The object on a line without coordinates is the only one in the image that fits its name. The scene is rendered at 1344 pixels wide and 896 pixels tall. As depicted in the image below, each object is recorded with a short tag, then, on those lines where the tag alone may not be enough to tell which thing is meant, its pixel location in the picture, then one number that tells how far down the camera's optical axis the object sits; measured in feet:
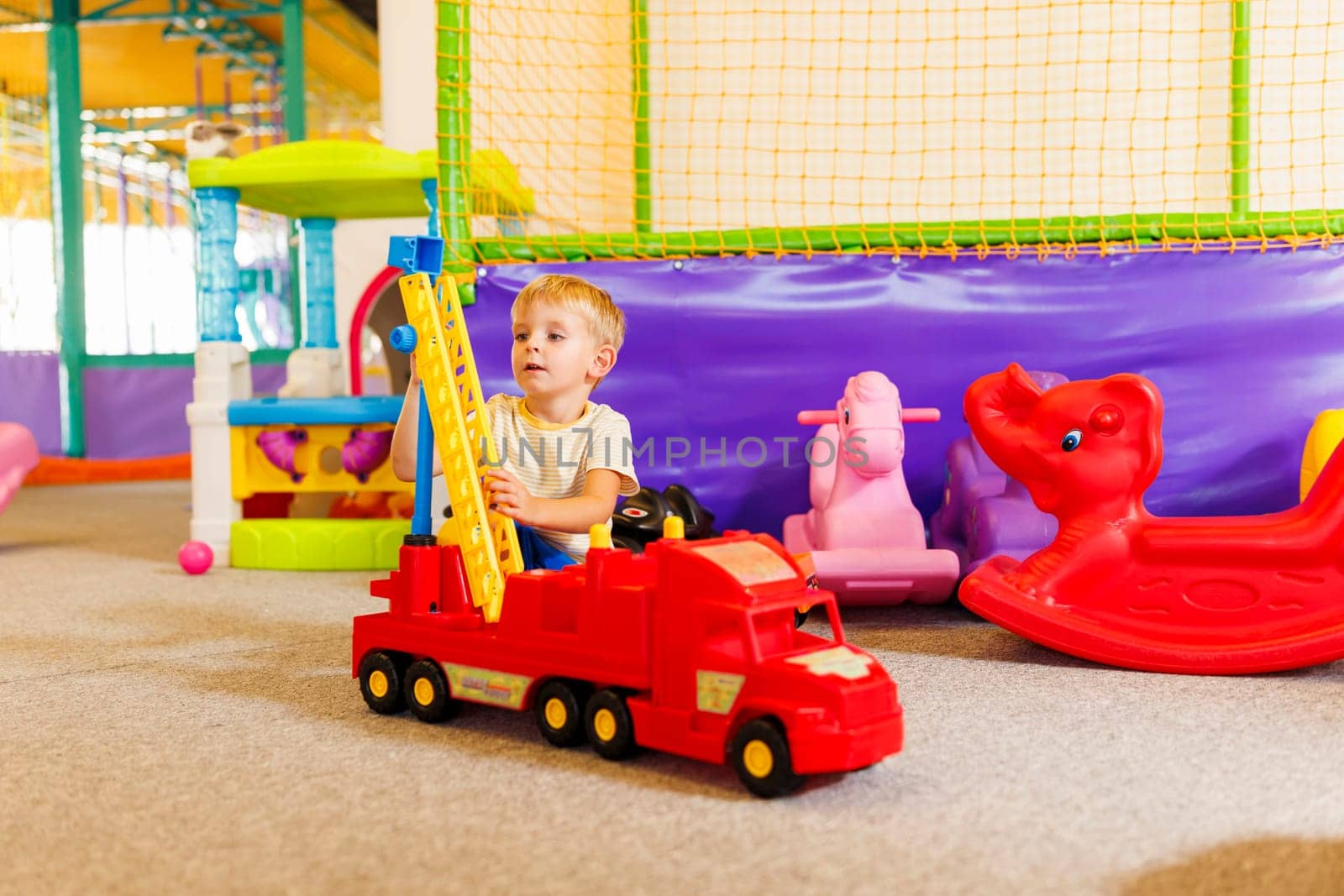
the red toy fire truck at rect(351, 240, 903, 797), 3.95
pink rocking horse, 7.25
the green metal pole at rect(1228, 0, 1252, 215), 9.16
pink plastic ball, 9.53
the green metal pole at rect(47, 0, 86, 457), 21.30
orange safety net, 11.46
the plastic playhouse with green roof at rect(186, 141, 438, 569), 9.95
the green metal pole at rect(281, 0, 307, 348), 20.80
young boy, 5.52
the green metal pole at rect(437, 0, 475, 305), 8.69
